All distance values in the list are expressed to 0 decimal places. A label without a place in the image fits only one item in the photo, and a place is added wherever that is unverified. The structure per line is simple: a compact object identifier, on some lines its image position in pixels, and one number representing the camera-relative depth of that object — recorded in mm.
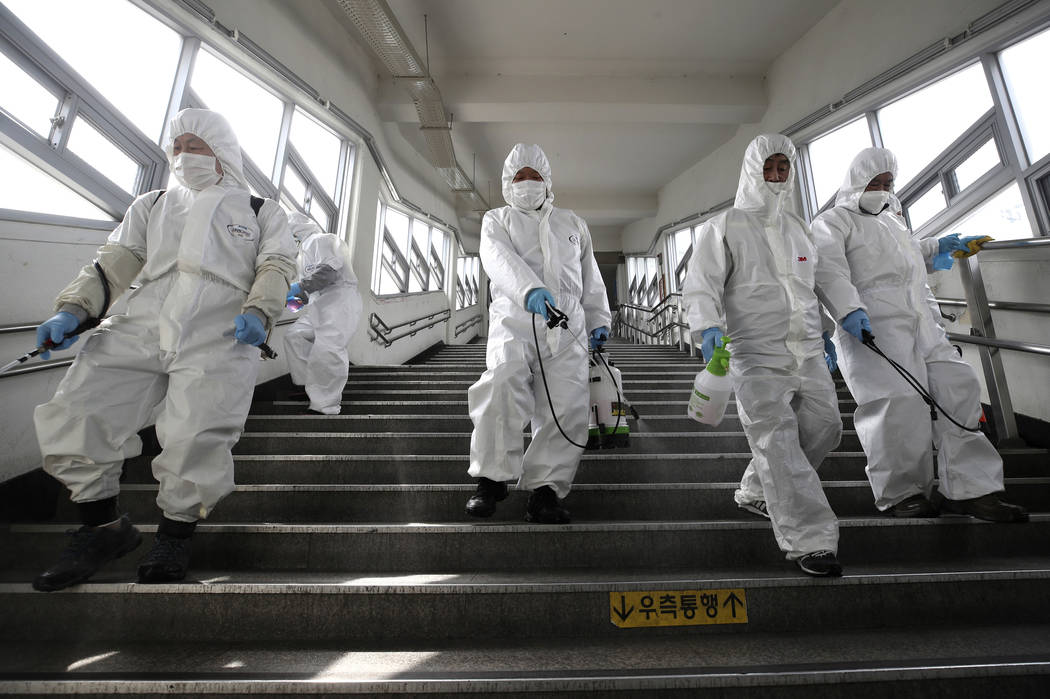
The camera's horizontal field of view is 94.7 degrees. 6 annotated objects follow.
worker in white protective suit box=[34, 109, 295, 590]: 1538
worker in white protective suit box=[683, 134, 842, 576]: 1641
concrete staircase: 1213
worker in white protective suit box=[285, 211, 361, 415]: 3365
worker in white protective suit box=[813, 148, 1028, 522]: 1942
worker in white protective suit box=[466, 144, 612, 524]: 1874
